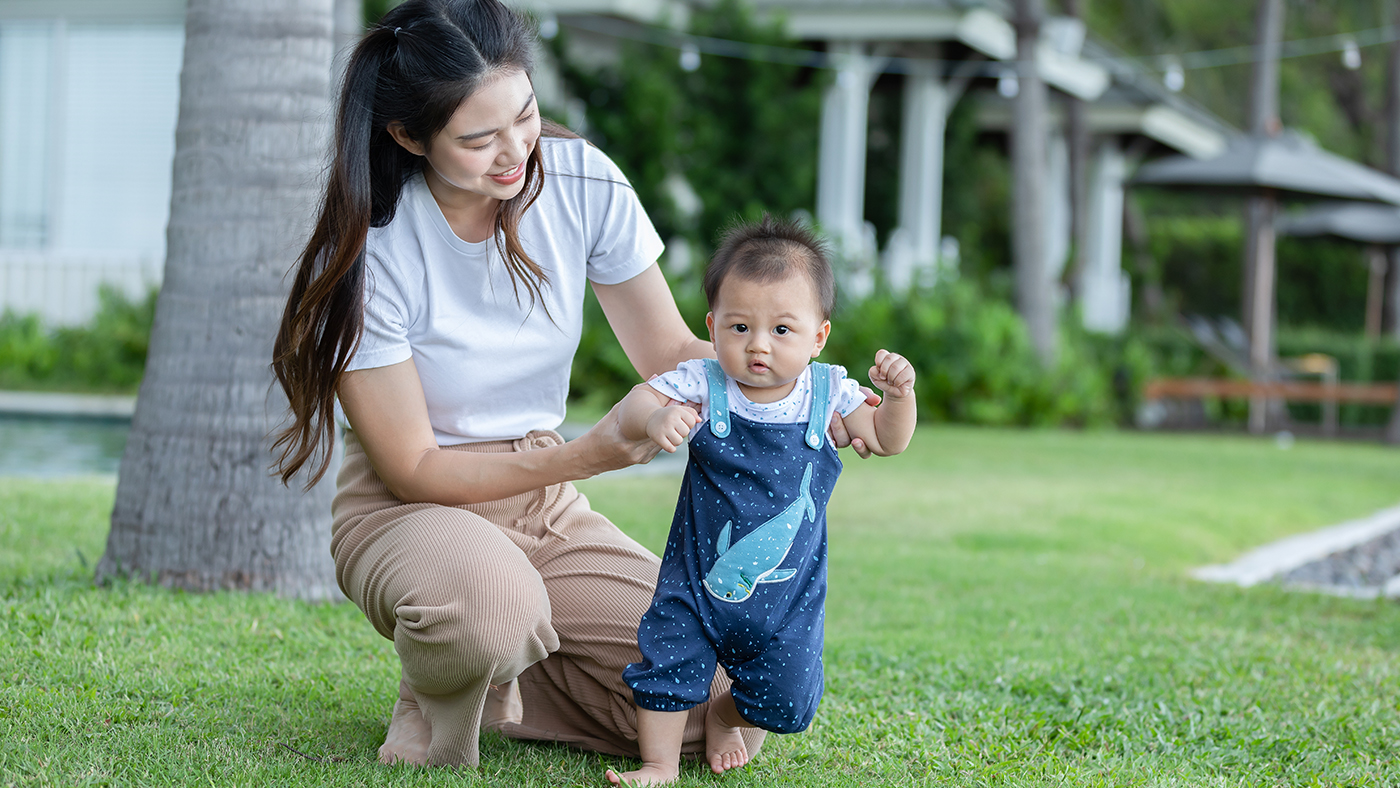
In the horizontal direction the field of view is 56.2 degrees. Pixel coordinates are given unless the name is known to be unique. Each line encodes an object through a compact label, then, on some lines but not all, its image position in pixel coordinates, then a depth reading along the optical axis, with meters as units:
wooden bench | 14.30
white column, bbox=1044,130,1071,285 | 20.17
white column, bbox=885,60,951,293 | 15.64
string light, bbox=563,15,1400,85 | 14.18
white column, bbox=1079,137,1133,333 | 19.59
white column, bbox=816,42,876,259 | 14.40
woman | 2.46
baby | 2.42
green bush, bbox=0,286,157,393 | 12.16
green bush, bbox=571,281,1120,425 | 12.66
